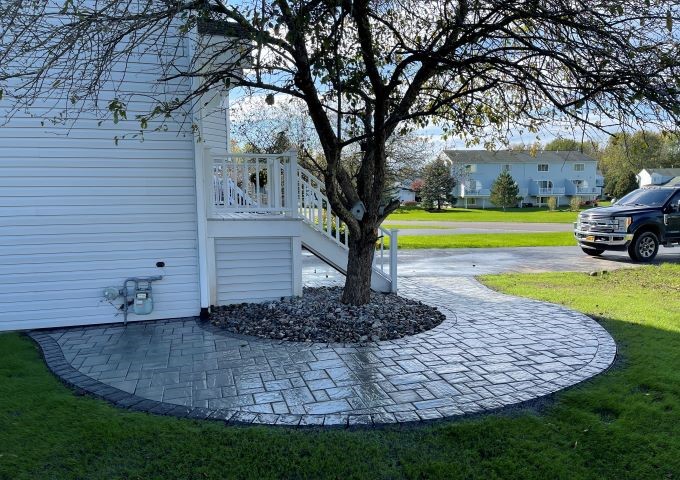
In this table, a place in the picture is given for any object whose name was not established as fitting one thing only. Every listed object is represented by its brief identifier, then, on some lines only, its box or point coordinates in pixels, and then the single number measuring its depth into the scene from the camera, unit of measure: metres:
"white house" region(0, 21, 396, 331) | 5.62
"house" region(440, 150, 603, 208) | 48.38
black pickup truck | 11.73
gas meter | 5.91
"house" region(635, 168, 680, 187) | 45.38
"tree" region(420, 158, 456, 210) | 38.36
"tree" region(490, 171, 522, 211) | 43.72
